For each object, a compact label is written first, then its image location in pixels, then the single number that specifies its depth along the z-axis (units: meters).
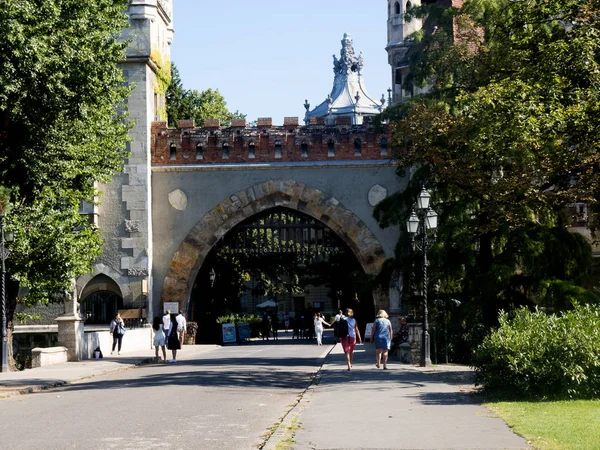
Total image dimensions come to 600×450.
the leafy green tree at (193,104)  53.94
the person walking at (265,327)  52.34
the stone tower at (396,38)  48.39
